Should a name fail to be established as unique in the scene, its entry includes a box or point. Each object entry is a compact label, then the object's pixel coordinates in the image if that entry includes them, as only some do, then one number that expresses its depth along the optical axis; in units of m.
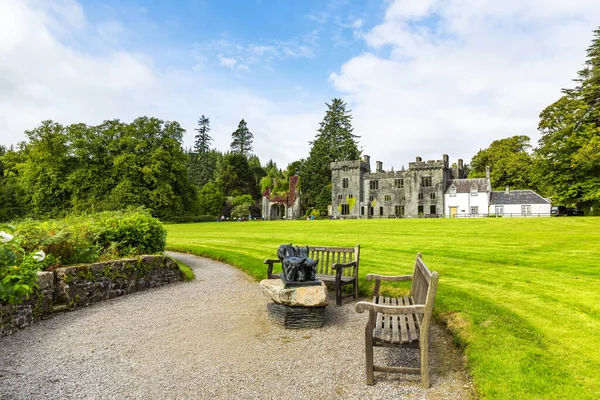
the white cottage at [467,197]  56.53
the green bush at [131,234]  11.27
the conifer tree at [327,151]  71.88
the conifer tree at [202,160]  87.98
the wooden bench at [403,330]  4.73
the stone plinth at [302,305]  6.99
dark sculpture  7.16
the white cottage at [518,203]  51.44
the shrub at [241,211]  65.84
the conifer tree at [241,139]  94.75
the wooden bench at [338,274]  8.65
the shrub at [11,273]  3.36
